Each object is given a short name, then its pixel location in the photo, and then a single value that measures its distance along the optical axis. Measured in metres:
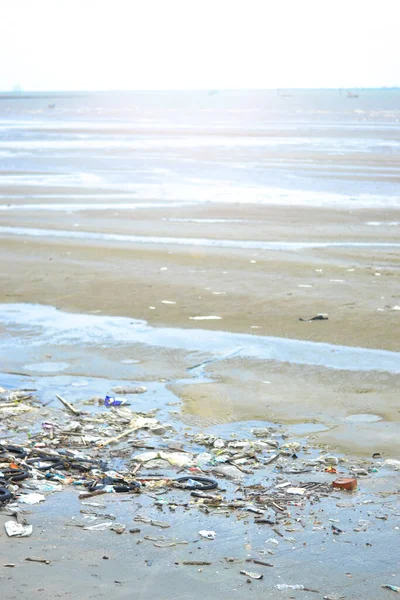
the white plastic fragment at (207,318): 13.70
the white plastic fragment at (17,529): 6.21
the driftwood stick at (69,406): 9.31
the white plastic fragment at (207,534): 6.29
